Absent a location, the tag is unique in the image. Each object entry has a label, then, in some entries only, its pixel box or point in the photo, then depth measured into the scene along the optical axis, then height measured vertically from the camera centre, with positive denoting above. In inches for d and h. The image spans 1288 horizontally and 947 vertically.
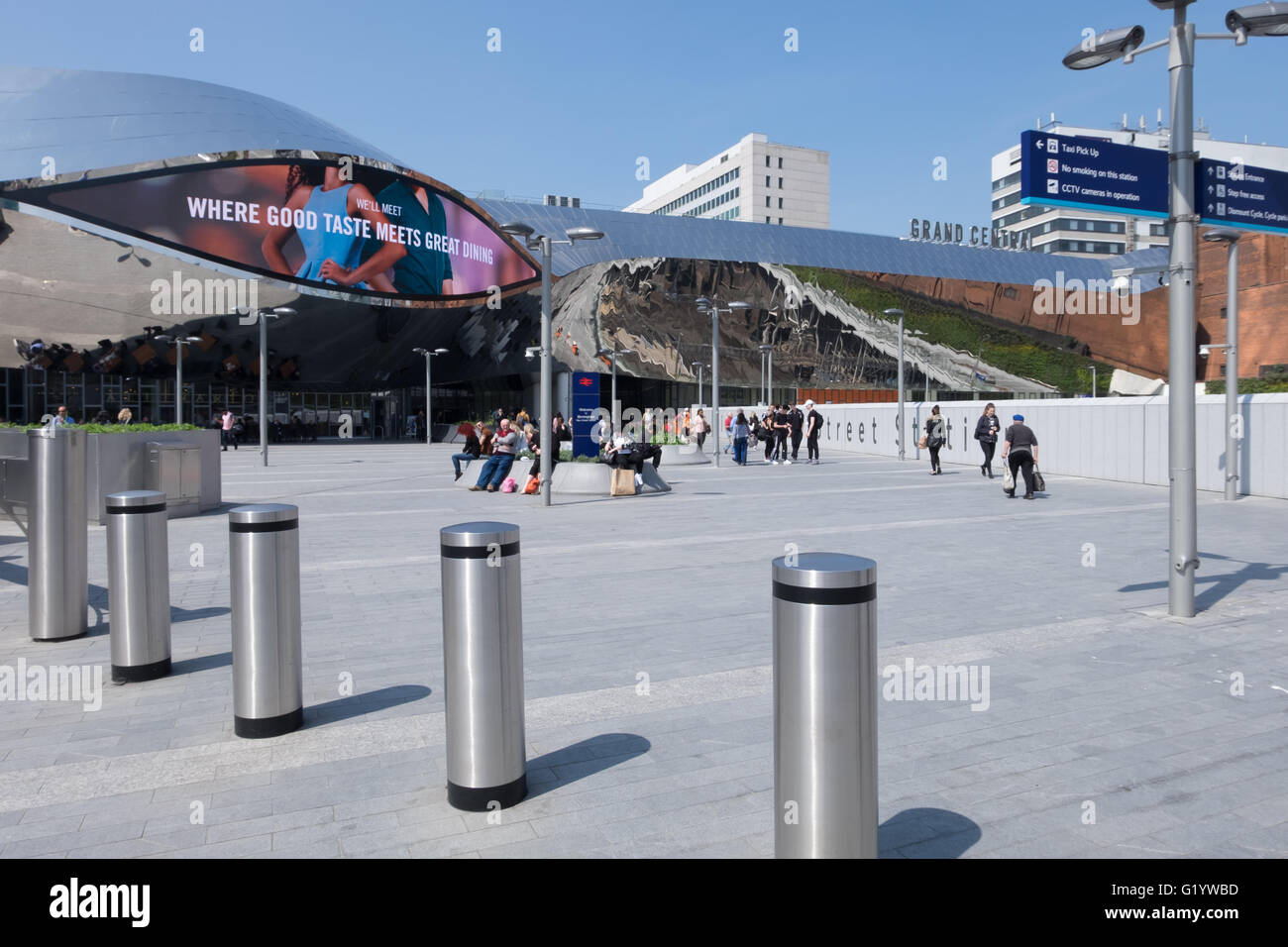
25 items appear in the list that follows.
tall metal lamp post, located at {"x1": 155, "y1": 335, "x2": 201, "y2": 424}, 1467.8 +169.6
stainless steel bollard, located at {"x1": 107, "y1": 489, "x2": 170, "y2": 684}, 203.6 -31.2
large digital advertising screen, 1700.3 +432.2
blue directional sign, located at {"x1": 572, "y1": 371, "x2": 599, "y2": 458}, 756.6 +19.0
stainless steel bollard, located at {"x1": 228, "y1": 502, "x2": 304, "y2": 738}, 170.2 -32.3
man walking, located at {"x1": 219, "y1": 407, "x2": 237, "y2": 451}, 1514.5 +24.4
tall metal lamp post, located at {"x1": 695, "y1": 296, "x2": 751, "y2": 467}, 1091.3 +163.6
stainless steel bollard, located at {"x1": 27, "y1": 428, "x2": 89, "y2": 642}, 240.2 -24.1
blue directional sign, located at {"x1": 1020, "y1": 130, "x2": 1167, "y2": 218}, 273.9 +76.2
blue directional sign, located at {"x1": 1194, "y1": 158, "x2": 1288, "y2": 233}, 289.6 +74.3
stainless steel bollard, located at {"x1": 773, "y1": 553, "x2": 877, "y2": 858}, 107.4 -31.8
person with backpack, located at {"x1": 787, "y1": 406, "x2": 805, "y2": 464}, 1111.0 +14.2
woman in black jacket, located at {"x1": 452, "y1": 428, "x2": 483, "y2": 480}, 828.0 -8.6
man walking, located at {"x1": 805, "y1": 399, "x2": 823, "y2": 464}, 1077.1 +6.8
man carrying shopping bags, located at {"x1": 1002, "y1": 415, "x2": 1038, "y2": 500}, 601.9 -10.0
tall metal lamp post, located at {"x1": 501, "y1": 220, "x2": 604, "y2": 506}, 622.8 +105.2
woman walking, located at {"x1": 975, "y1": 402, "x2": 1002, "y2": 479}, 786.8 +0.7
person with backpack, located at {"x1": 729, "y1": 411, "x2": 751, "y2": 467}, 1087.0 -1.3
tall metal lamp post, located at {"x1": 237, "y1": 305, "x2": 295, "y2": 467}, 1115.9 +60.5
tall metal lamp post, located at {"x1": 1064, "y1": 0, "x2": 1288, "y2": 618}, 269.7 +45.4
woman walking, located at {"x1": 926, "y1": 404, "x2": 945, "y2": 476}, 846.0 -0.5
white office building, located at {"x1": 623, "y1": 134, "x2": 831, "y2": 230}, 4761.3 +1309.5
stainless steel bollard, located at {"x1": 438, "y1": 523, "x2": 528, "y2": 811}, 140.2 -33.5
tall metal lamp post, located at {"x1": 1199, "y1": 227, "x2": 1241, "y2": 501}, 601.3 +52.9
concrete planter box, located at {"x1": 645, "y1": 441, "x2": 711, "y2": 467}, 1144.8 -23.4
